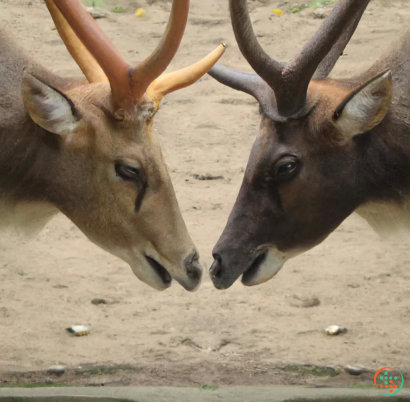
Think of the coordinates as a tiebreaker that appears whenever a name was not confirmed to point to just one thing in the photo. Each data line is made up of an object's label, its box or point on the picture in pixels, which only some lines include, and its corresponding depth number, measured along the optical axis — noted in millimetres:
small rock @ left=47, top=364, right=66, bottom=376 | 11891
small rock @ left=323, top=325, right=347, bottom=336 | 12961
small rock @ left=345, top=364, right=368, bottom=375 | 11875
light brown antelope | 10102
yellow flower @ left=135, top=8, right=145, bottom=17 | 24734
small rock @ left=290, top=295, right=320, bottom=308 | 13758
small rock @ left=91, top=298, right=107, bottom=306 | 13833
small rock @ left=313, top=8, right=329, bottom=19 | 24005
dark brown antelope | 10523
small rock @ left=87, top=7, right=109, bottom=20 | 24375
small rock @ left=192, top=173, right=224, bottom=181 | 17547
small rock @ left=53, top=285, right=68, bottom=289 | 14227
